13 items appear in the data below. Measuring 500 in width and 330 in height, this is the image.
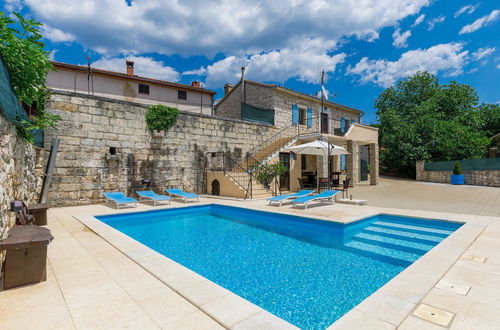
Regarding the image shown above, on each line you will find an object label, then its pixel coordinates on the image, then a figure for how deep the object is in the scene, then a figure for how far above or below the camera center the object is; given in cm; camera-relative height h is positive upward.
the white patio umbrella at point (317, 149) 1047 +95
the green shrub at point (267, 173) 1201 -13
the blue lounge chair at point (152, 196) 863 -92
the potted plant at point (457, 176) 1552 -35
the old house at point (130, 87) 1537 +579
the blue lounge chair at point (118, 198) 795 -92
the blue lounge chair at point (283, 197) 851 -94
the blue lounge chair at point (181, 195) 945 -96
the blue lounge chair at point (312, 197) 791 -89
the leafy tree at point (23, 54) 351 +180
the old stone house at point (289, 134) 1191 +236
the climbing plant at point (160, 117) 1030 +227
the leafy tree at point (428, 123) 1878 +428
